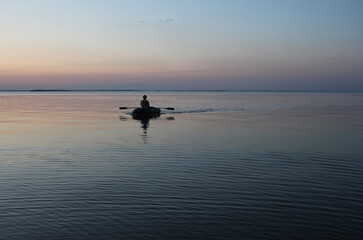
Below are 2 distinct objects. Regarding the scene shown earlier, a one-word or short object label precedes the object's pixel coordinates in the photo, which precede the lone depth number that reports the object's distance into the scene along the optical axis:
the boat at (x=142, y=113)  44.16
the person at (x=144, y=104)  45.27
